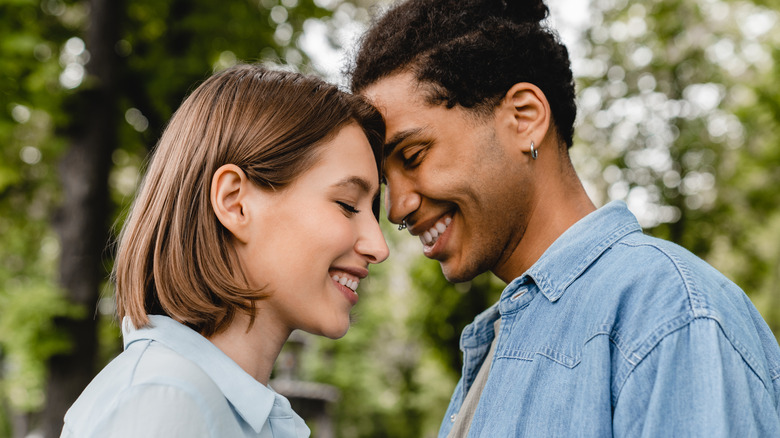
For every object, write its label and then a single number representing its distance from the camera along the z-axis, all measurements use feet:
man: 2.74
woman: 3.04
